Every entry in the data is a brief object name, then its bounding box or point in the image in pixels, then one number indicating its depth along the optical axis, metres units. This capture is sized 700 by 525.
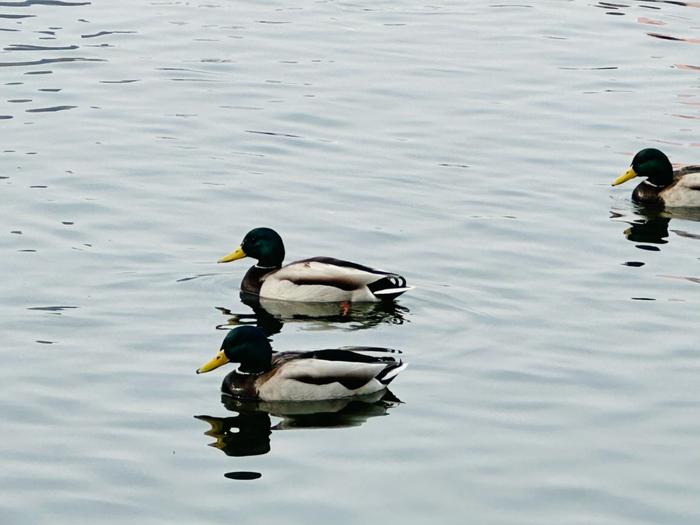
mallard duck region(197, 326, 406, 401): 13.00
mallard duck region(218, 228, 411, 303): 15.40
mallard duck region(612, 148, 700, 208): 19.98
